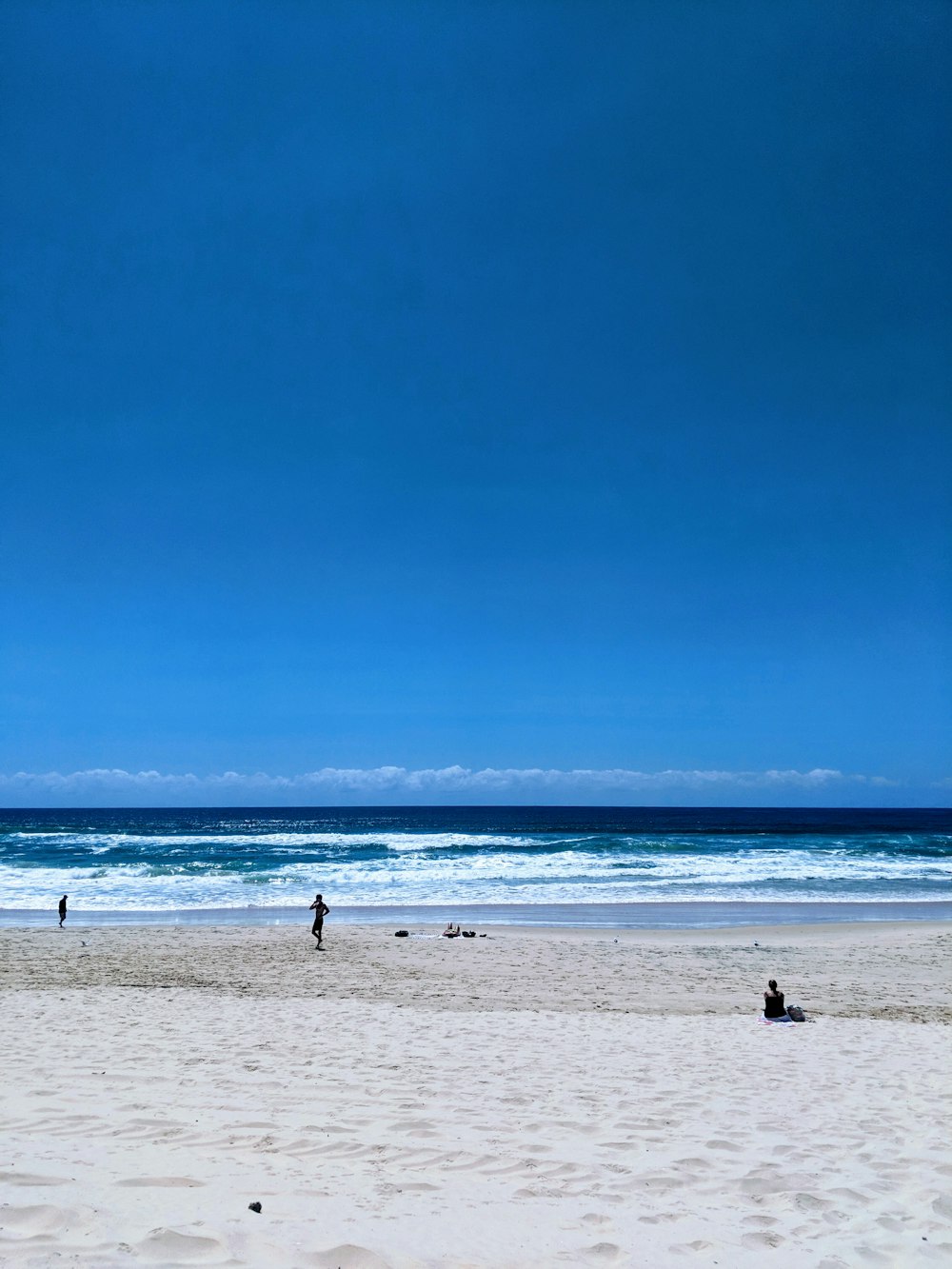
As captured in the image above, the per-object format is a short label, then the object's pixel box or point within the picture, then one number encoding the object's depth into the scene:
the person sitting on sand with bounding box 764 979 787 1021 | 10.29
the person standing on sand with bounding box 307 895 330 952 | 17.12
